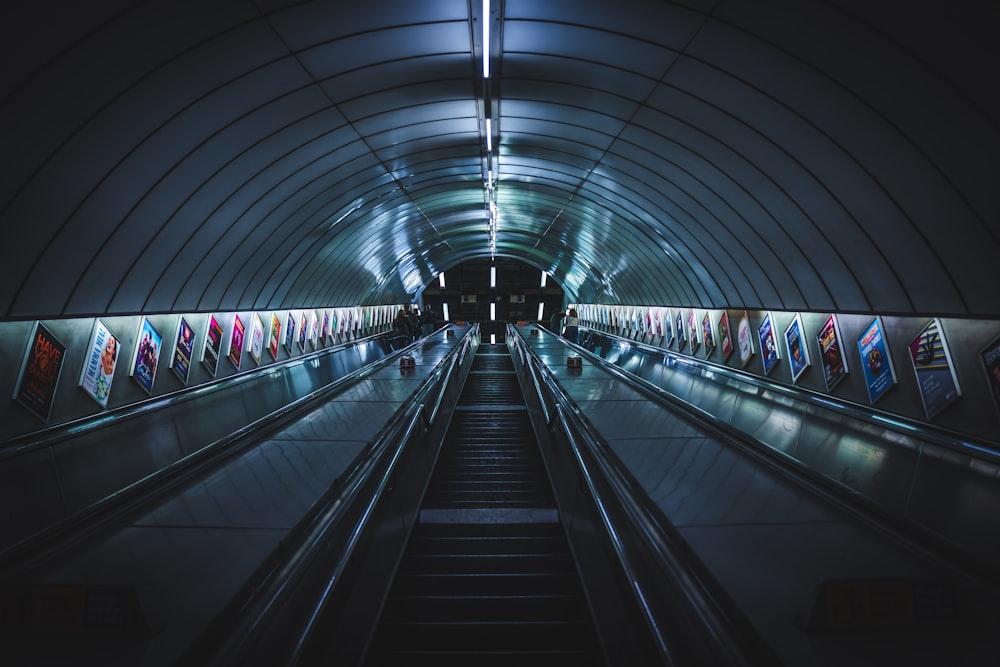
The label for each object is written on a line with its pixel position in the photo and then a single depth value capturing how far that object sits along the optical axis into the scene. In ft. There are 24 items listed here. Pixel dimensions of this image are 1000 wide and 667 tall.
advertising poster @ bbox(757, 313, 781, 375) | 44.09
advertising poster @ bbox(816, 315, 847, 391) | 35.24
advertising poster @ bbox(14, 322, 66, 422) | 26.37
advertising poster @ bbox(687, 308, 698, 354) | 63.57
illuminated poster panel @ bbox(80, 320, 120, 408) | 30.89
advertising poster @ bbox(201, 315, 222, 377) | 44.35
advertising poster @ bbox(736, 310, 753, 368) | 48.67
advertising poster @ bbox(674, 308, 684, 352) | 68.74
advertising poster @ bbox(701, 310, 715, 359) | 58.13
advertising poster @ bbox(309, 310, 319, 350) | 72.08
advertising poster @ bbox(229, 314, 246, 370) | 49.11
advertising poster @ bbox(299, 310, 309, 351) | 67.97
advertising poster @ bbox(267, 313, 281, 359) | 57.88
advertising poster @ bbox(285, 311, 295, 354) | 62.90
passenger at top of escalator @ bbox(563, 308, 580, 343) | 110.22
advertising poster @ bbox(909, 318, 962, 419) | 26.55
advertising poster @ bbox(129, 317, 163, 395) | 35.38
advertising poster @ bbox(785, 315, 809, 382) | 39.78
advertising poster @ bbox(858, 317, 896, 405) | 30.86
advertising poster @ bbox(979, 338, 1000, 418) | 23.85
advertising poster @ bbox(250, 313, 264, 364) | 53.31
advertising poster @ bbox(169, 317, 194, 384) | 39.88
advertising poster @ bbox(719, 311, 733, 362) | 53.21
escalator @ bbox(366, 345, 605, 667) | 11.21
